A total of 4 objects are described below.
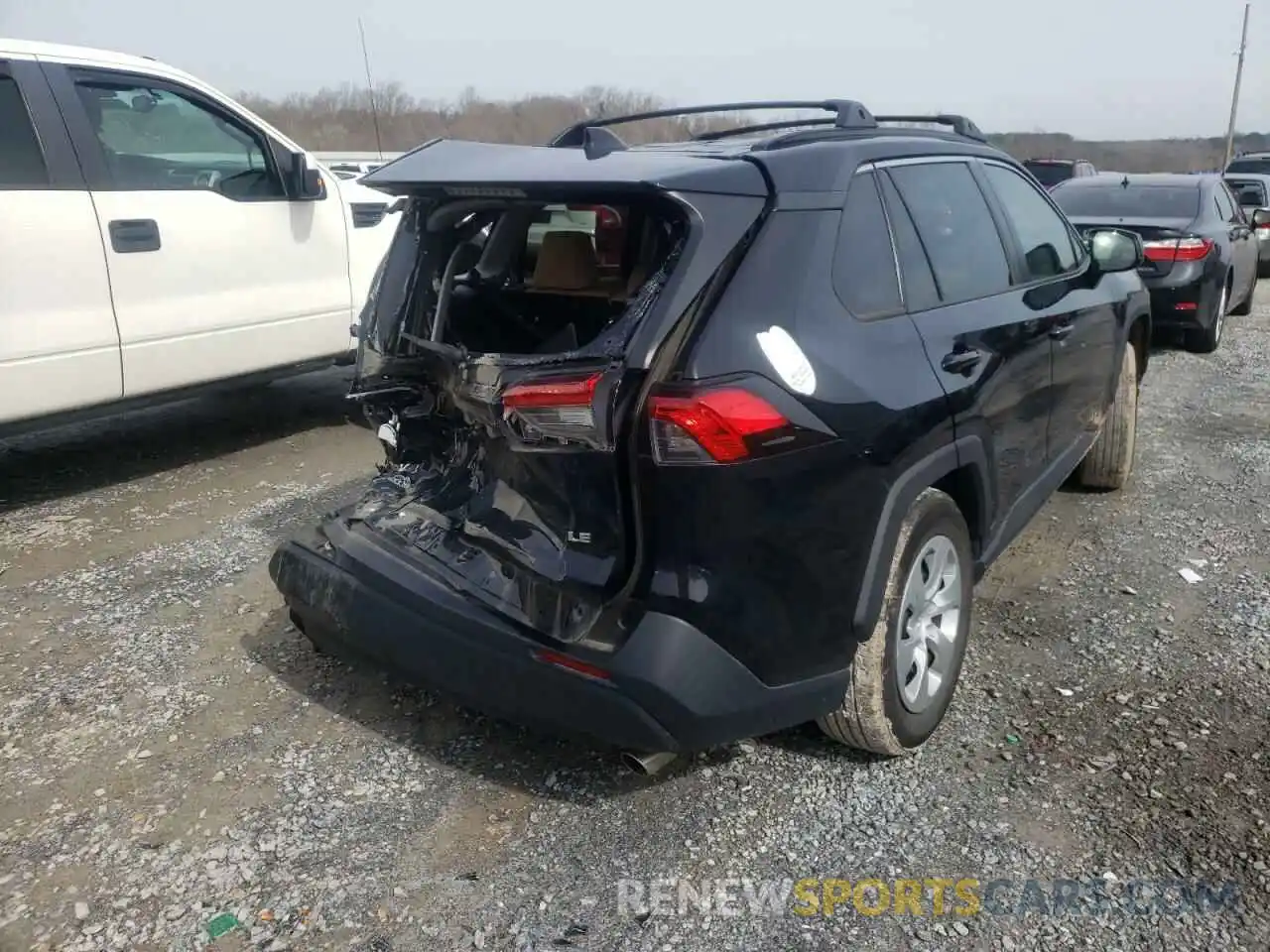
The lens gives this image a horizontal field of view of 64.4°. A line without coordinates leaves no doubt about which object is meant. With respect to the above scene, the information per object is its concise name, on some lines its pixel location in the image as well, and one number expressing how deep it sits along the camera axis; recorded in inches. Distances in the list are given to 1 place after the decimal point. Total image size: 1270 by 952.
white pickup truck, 176.9
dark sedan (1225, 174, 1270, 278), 545.3
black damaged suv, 88.4
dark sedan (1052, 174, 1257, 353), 310.7
